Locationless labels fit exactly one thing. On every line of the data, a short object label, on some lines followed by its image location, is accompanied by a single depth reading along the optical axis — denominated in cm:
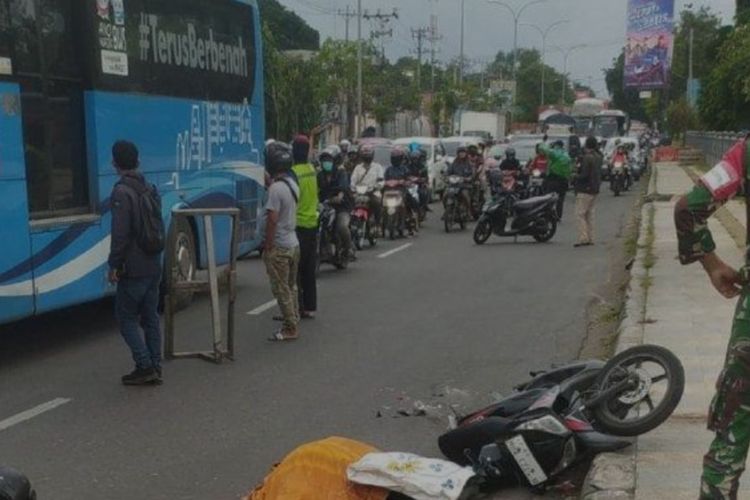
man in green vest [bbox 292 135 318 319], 943
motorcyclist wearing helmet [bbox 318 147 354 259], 1312
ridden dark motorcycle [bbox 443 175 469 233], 1889
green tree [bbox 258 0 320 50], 9231
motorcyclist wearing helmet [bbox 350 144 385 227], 1629
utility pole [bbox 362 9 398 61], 6874
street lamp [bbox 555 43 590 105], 12295
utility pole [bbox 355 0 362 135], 4735
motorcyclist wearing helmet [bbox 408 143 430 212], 1983
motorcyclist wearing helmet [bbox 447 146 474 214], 1911
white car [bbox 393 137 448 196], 2666
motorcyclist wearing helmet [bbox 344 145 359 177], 1836
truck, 5475
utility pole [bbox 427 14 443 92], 8331
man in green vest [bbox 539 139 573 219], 1825
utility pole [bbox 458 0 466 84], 6437
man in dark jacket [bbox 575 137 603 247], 1606
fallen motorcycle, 500
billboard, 5528
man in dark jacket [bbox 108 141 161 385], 713
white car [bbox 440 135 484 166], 2961
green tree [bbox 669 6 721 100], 8425
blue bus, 761
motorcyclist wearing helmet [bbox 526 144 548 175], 2162
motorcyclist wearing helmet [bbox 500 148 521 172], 2022
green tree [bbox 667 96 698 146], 5738
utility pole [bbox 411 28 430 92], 8262
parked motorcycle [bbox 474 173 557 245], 1694
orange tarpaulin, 450
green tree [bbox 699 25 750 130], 3322
